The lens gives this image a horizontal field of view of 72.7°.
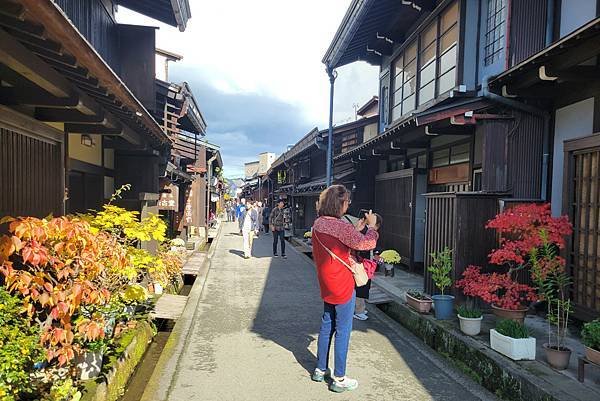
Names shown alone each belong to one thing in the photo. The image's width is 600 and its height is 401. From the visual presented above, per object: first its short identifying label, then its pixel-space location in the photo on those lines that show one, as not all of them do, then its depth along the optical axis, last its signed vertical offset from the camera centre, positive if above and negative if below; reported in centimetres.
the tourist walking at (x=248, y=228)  1445 -132
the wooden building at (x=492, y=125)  579 +139
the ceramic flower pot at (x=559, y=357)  448 -177
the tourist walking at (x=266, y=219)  2826 -188
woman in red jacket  429 -78
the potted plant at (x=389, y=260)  1025 -164
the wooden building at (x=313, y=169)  1520 +143
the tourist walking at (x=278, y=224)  1495 -115
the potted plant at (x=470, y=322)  563 -173
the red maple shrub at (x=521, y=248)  526 -69
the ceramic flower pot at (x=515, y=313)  560 -161
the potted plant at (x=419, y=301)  681 -181
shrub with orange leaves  325 -74
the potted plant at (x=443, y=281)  641 -139
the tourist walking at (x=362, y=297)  694 -179
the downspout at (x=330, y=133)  1647 +252
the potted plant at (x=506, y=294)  556 -134
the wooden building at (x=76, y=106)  325 +104
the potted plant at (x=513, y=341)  473 -170
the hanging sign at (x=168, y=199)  1308 -27
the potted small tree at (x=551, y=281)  452 -108
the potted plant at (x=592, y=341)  405 -145
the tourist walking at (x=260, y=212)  2595 -130
